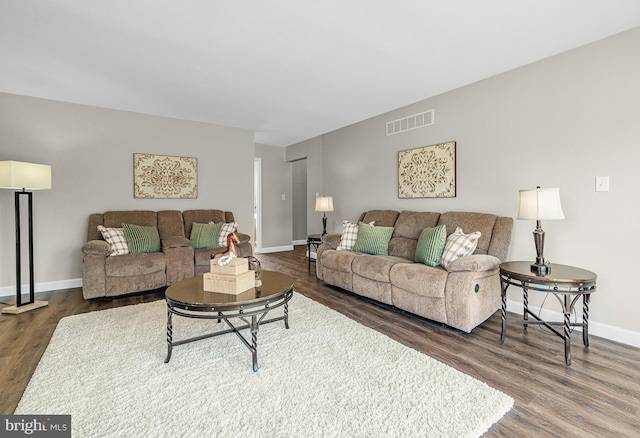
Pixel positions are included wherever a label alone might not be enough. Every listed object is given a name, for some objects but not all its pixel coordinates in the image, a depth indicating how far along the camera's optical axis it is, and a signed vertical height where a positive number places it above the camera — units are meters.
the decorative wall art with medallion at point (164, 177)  4.50 +0.64
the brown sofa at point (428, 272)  2.60 -0.55
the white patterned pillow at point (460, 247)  2.88 -0.29
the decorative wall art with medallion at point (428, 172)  3.67 +0.57
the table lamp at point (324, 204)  5.05 +0.22
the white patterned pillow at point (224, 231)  4.51 -0.19
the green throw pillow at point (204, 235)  4.36 -0.25
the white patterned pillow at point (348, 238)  4.04 -0.28
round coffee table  1.93 -0.54
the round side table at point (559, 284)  2.14 -0.49
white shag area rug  1.51 -1.00
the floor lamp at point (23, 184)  3.09 +0.37
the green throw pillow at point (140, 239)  3.83 -0.26
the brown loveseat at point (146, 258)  3.47 -0.48
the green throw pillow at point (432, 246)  3.07 -0.30
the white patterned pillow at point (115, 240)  3.70 -0.26
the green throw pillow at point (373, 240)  3.78 -0.29
